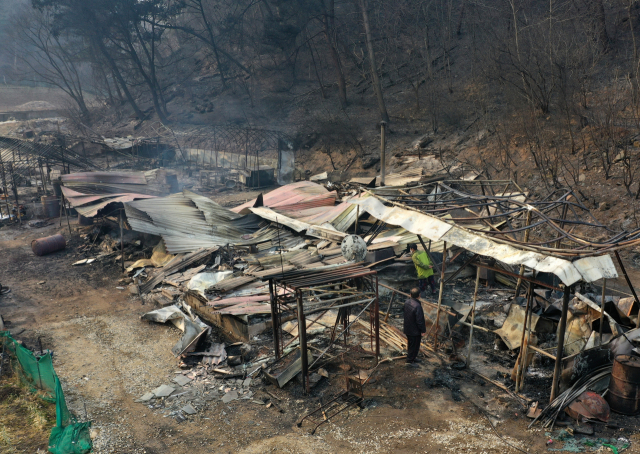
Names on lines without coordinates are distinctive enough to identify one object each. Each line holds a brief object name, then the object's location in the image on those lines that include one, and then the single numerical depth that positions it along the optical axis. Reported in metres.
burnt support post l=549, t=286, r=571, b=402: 6.67
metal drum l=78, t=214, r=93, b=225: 20.23
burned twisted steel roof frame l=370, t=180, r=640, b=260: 6.84
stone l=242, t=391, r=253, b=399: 8.47
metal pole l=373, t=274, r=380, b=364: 8.48
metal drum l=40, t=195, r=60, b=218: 22.95
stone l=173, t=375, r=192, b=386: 9.07
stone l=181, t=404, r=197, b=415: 8.10
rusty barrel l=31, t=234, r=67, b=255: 17.56
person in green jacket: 11.55
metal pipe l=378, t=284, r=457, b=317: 9.52
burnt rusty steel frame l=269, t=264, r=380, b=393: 8.05
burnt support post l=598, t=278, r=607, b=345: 7.37
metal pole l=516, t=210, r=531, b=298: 8.49
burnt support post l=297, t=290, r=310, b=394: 7.84
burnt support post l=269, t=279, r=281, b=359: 8.73
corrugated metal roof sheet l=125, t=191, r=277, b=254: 15.37
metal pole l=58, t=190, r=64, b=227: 20.97
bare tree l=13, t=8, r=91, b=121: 47.65
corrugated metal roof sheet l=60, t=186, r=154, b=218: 16.91
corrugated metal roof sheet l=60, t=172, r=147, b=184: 19.95
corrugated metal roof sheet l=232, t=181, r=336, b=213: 17.31
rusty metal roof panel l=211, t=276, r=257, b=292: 12.09
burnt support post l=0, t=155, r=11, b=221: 22.48
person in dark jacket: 8.62
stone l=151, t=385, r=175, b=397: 8.70
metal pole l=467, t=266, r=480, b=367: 8.51
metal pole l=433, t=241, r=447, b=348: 9.04
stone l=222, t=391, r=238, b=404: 8.41
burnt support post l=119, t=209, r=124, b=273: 15.76
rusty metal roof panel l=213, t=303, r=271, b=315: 10.73
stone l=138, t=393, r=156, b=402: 8.58
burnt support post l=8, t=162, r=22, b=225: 22.10
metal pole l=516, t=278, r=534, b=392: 7.61
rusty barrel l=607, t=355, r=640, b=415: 6.80
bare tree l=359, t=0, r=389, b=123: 25.27
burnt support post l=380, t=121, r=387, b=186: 17.92
